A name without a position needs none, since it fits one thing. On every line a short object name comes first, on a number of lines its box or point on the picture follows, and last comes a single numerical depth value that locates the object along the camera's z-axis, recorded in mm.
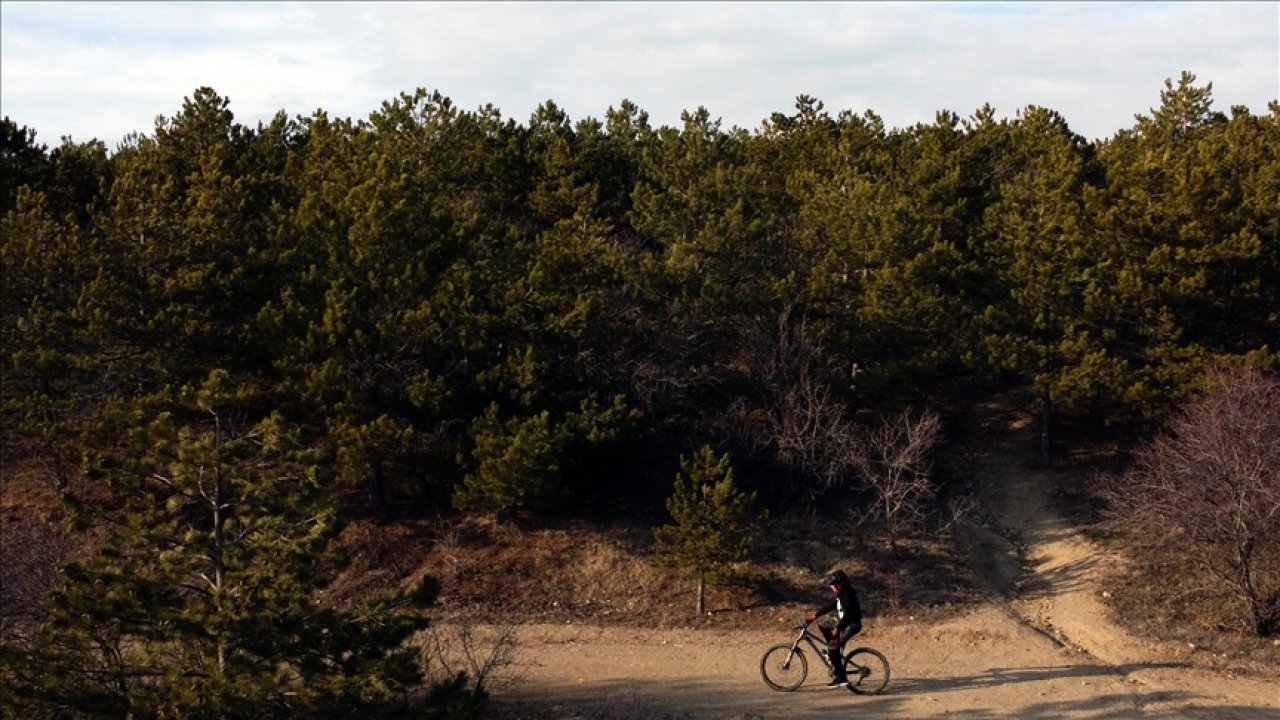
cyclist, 14828
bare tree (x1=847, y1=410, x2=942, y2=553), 21516
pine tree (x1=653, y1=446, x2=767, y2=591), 19172
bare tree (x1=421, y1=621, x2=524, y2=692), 15133
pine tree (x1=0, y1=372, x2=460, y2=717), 11195
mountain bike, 15242
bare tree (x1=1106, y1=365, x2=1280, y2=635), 17703
